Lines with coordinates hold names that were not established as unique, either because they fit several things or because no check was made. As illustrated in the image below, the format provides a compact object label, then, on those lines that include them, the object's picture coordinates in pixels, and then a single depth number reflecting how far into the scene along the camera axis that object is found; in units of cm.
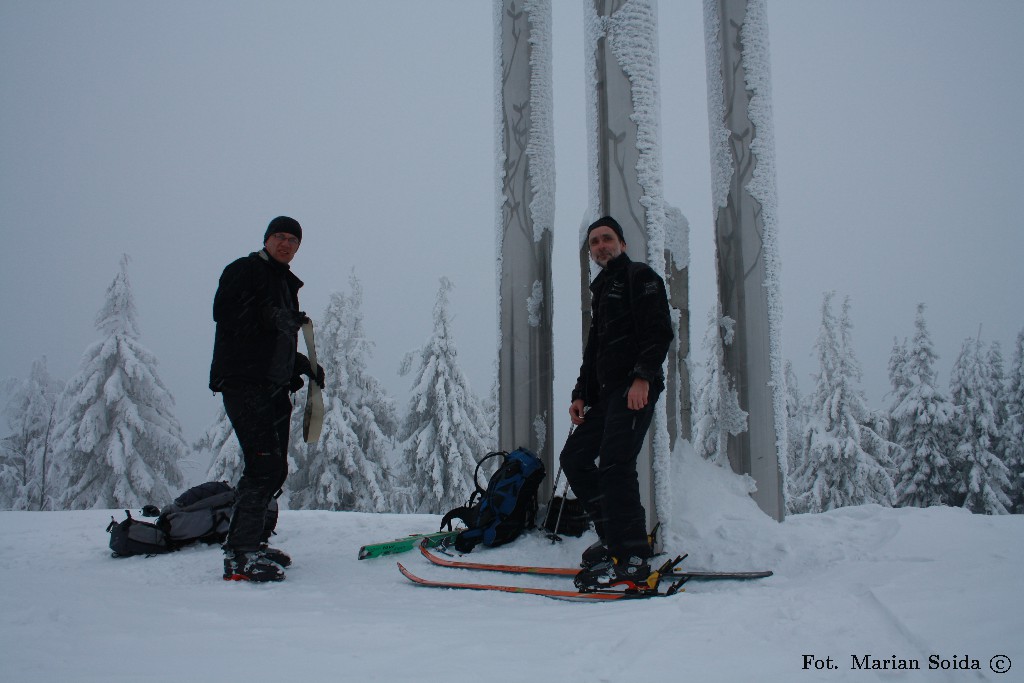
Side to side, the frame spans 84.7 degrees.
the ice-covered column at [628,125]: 417
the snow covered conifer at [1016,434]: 1880
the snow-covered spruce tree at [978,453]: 1727
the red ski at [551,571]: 325
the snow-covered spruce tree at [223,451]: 1577
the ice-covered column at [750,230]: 453
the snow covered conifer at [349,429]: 1691
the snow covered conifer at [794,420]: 2355
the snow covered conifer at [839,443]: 1855
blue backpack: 425
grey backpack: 401
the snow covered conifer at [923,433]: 1770
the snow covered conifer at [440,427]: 1686
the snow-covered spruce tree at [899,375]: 1898
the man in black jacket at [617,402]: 304
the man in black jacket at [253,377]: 346
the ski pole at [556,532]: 425
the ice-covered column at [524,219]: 518
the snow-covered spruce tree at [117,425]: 1595
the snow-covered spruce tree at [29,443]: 1995
